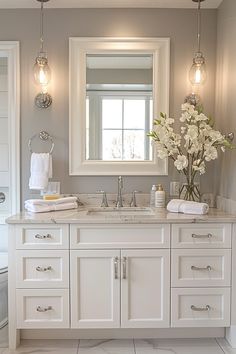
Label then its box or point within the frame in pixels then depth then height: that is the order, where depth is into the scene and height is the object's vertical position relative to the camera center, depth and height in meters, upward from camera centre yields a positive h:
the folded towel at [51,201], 2.50 -0.27
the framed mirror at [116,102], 2.77 +0.48
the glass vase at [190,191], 2.66 -0.21
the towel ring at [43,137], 2.81 +0.20
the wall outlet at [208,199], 2.82 -0.27
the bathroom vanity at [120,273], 2.27 -0.69
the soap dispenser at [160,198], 2.69 -0.26
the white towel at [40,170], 2.68 -0.06
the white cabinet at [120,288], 2.28 -0.79
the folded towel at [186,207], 2.41 -0.29
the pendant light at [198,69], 2.72 +0.72
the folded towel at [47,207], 2.47 -0.31
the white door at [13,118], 2.77 +0.34
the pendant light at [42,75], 2.71 +0.66
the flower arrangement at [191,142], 2.48 +0.15
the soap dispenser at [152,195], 2.76 -0.25
